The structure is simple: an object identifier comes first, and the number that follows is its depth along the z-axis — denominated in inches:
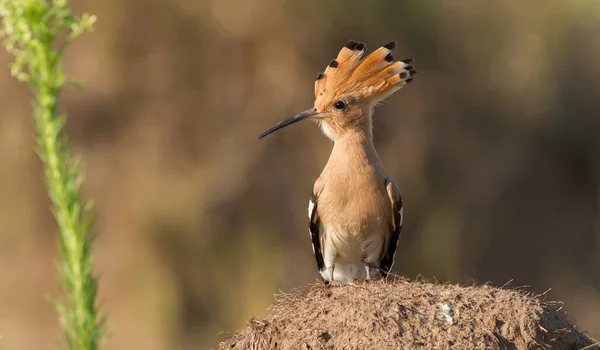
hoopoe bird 410.9
